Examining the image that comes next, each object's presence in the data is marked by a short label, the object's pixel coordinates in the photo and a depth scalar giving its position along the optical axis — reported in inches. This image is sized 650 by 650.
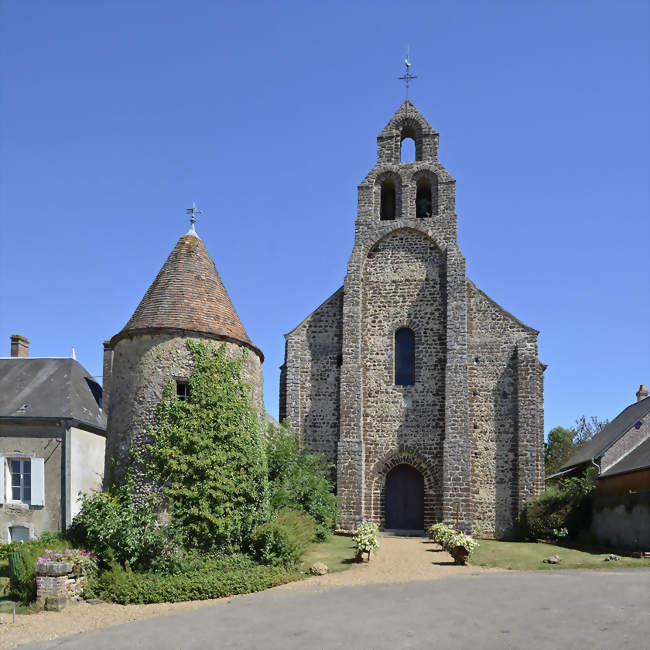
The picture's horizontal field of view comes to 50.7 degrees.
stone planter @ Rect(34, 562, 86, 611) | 449.6
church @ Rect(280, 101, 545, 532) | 816.3
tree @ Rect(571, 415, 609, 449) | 1642.3
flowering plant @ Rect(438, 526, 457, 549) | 600.9
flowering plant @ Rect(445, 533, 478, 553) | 575.8
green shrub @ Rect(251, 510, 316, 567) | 539.2
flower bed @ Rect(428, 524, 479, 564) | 577.0
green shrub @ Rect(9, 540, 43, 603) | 465.4
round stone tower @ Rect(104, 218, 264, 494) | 564.7
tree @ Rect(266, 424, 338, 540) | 659.4
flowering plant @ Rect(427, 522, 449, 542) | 660.8
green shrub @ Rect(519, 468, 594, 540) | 759.7
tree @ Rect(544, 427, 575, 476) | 1438.2
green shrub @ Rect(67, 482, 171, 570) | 510.9
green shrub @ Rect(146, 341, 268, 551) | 538.0
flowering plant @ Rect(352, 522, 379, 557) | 589.0
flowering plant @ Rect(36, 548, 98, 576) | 468.1
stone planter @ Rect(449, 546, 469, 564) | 579.2
